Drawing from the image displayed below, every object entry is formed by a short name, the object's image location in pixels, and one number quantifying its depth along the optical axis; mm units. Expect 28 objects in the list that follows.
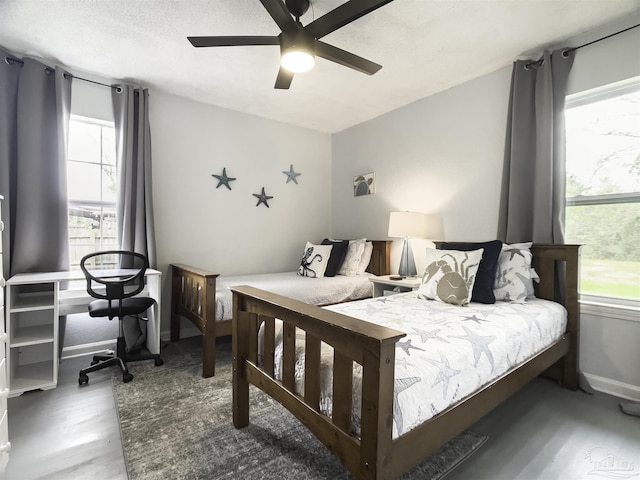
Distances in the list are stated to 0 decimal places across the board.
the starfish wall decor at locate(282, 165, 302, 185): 3914
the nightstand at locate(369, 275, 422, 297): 2743
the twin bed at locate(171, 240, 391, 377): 2314
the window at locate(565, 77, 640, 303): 2051
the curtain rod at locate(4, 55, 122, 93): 2377
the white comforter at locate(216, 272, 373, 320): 2514
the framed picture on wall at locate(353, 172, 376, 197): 3733
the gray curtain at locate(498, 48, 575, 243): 2240
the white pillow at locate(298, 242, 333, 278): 3326
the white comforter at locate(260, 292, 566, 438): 1062
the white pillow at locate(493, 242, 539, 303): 2104
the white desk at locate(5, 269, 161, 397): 2049
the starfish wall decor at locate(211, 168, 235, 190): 3406
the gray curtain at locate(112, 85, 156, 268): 2773
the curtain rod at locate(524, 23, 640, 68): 2017
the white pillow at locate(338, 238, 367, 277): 3451
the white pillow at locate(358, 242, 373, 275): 3480
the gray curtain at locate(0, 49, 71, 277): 2371
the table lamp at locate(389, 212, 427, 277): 2914
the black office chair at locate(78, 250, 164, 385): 2164
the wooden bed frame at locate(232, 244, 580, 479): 926
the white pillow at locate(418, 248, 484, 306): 2029
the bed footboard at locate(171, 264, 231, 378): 2295
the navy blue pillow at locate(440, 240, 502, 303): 2053
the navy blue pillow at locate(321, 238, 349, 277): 3370
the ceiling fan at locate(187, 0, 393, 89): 1562
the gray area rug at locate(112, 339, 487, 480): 1358
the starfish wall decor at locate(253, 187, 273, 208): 3669
